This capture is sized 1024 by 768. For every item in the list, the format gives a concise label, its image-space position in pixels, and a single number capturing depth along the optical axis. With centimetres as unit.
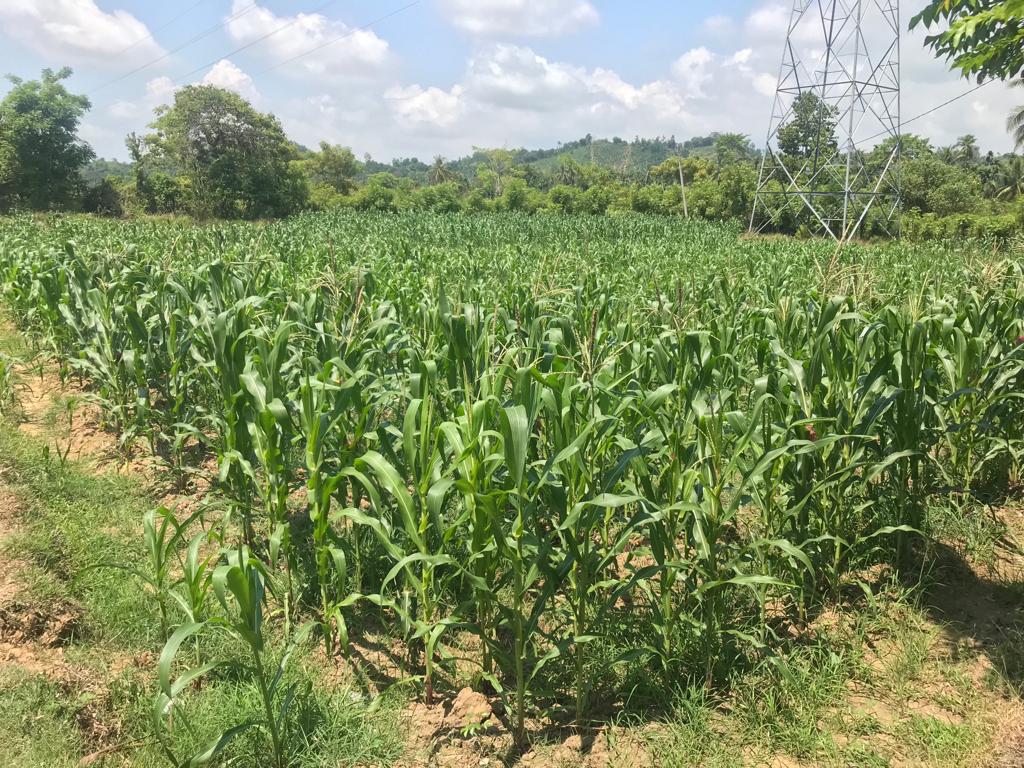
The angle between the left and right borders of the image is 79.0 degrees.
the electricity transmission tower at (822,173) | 2711
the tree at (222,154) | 4019
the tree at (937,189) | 3456
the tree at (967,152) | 6362
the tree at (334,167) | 6157
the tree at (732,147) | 7362
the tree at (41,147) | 3728
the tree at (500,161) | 8806
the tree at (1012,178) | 4569
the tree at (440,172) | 8350
